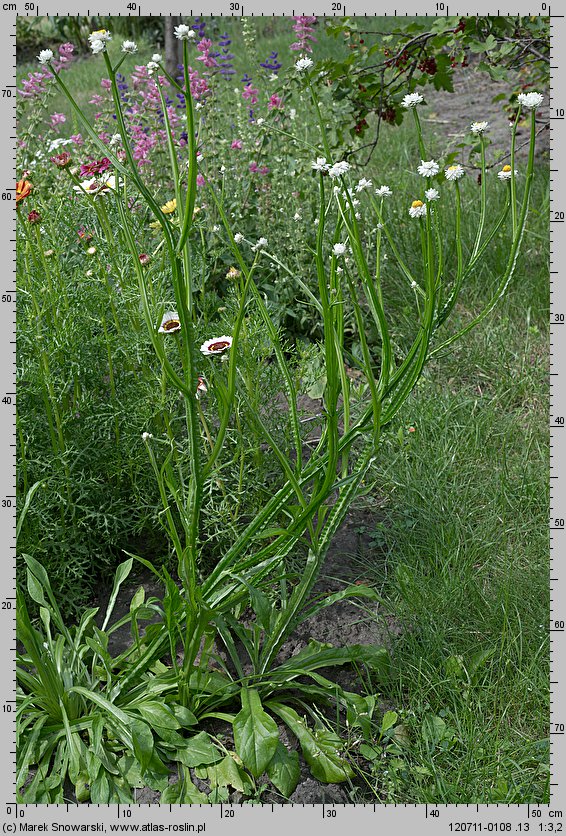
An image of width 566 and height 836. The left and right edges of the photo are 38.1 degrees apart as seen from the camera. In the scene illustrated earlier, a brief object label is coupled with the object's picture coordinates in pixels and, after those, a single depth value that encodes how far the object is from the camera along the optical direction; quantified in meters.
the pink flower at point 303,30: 3.67
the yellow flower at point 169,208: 2.44
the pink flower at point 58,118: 3.78
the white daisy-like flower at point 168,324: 1.82
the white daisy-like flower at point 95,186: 2.19
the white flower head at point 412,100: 1.72
